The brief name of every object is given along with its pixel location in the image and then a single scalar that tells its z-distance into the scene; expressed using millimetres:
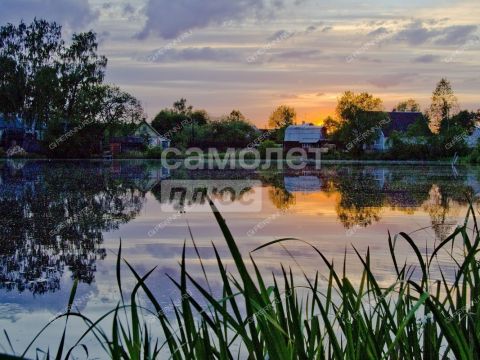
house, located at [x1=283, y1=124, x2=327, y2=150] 80438
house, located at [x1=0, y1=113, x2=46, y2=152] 50312
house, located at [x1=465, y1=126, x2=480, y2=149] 72925
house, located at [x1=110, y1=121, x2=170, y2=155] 57941
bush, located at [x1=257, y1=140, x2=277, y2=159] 59666
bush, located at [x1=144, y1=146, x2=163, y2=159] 53825
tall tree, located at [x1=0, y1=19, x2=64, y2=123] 49312
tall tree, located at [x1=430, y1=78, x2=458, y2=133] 63281
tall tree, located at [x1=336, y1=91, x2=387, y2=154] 60188
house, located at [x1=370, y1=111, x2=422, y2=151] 69919
